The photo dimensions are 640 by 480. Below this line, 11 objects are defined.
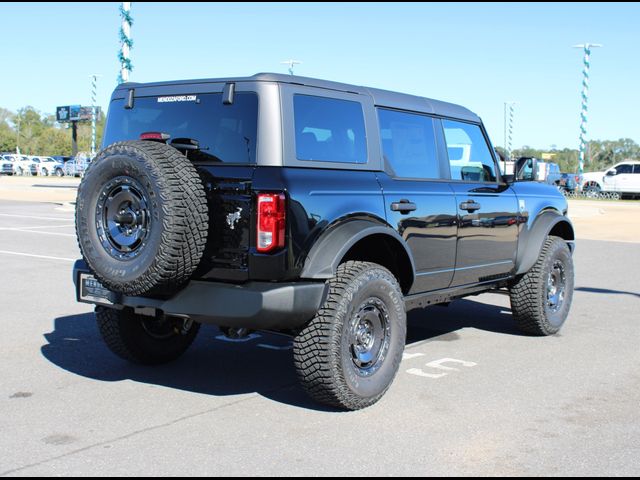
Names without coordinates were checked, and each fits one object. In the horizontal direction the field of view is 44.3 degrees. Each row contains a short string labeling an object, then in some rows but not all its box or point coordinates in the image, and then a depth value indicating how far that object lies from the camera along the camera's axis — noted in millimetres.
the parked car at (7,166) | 62625
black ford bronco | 4492
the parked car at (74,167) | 58688
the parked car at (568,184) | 43934
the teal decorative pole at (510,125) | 64750
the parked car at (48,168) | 63125
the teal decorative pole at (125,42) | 17453
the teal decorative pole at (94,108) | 46069
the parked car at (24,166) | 63562
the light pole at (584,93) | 40625
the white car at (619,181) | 40344
